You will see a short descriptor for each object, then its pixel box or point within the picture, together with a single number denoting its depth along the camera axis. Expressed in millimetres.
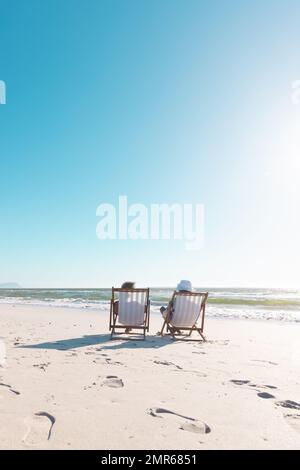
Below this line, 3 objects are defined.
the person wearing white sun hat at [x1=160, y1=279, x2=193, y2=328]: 8789
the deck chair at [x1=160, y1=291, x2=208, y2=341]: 8367
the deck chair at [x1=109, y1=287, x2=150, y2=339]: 8539
